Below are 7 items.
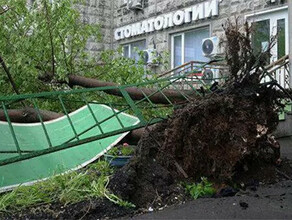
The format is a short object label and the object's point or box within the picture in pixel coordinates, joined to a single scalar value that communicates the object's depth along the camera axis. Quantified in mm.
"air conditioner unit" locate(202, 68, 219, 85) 7281
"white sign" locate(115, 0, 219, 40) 8921
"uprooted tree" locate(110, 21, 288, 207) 2902
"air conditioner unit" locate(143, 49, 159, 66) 9813
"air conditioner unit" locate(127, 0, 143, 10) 11111
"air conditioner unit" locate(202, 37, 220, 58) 8555
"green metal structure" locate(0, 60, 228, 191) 3138
